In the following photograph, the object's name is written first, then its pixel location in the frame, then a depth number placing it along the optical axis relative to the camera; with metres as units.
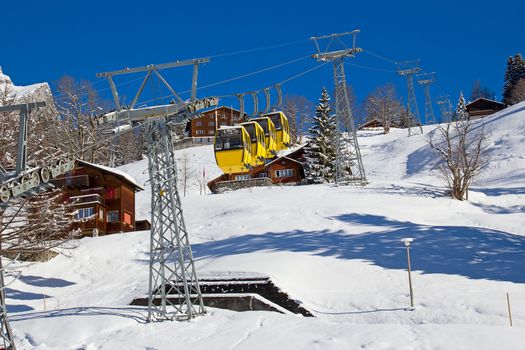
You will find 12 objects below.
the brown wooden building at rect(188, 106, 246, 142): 103.00
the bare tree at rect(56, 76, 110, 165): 54.09
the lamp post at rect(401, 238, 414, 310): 18.59
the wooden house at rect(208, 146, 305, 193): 64.69
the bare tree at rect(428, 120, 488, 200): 38.16
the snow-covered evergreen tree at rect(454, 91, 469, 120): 92.26
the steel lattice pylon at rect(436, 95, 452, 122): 86.12
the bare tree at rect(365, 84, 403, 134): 96.38
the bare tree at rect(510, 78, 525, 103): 91.97
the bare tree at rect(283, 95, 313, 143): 100.12
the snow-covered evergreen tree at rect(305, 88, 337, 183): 56.34
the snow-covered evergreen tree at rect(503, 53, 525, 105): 101.53
